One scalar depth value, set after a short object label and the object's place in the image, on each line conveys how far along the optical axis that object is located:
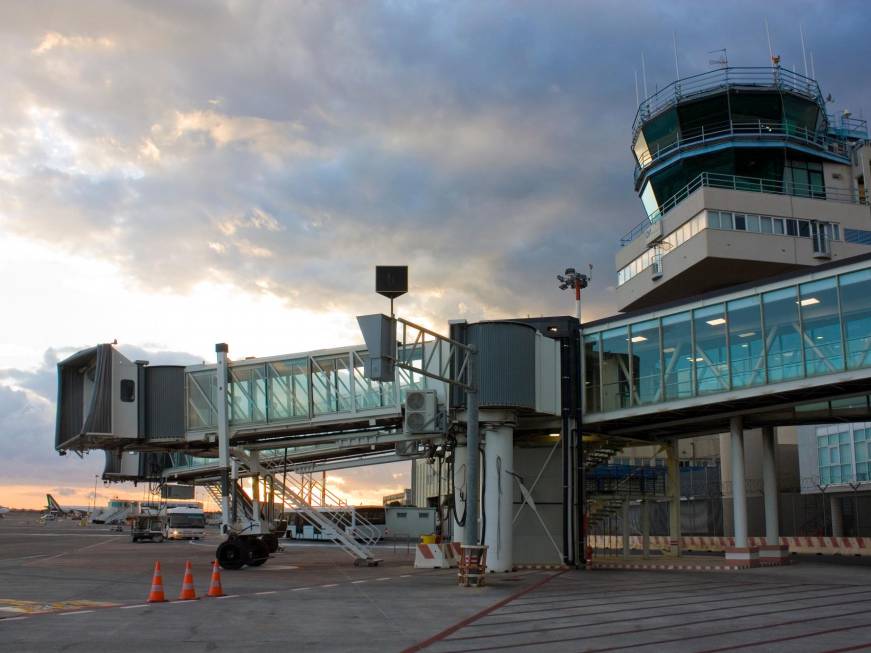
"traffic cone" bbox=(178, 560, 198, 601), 20.08
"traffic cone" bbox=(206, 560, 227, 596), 21.06
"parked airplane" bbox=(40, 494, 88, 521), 171.10
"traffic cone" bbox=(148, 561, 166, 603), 19.56
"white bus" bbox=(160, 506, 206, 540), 71.31
